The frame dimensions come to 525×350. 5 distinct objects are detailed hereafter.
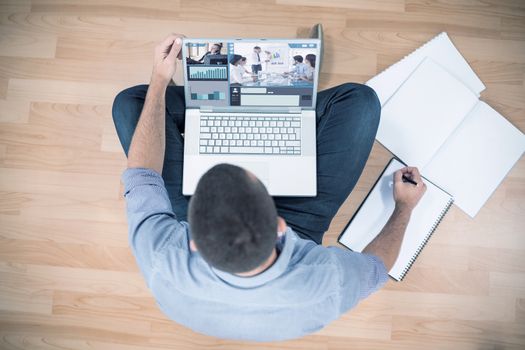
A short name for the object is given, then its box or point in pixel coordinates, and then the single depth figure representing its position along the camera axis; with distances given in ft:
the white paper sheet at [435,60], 5.46
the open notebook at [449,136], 5.30
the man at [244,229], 2.89
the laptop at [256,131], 4.42
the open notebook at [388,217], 5.22
